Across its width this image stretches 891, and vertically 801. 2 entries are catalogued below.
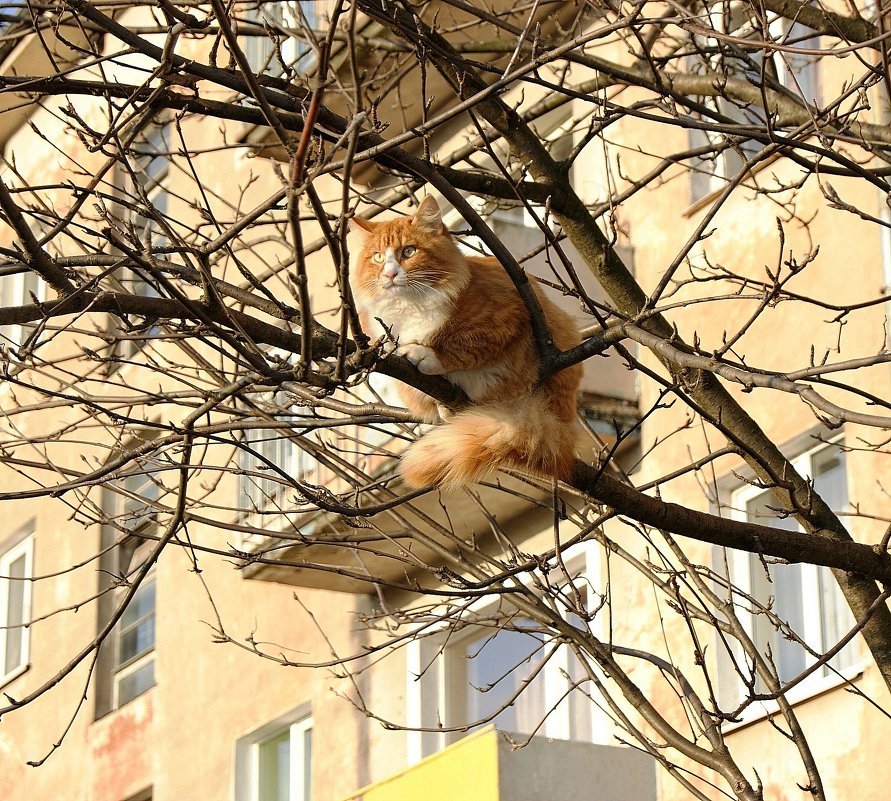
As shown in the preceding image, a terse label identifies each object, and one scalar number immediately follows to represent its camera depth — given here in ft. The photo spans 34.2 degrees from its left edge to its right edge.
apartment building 24.59
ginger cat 16.17
